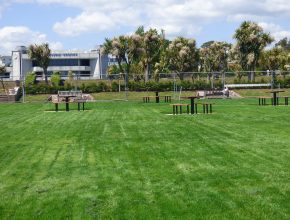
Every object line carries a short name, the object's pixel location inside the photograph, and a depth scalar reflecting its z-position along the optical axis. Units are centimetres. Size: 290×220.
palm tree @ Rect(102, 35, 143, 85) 4039
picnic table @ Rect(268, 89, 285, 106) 1995
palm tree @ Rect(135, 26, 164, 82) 4314
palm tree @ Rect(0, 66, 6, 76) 4700
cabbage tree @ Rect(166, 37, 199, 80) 4540
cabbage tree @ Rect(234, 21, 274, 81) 4018
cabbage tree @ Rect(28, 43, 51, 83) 4177
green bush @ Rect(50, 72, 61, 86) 3841
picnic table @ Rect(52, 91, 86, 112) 2504
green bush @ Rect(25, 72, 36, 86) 3941
